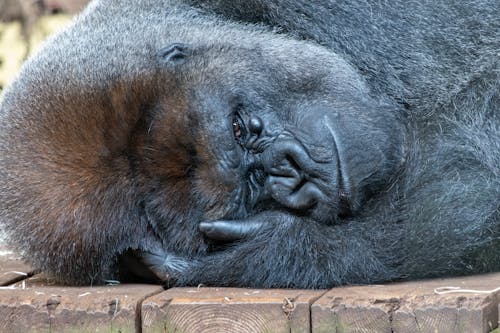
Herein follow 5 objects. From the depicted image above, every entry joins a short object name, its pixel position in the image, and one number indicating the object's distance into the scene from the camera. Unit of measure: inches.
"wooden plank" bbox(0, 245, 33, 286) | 238.4
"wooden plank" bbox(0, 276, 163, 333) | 187.0
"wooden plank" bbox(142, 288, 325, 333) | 178.5
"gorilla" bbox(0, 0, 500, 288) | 211.3
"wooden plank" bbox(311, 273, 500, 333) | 167.2
